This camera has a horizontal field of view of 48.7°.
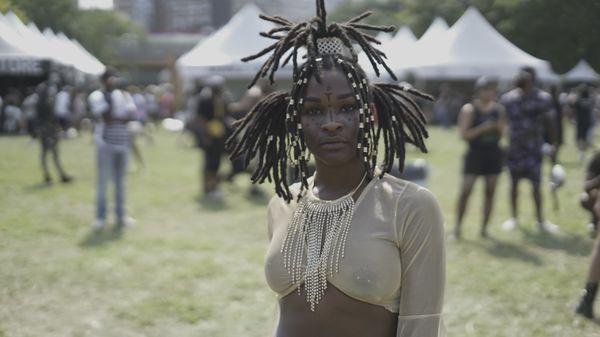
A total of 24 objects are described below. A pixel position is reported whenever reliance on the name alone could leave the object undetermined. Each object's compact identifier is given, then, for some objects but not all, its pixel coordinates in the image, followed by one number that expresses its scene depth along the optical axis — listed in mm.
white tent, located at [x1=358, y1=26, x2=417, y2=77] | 17938
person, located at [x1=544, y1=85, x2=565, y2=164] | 12328
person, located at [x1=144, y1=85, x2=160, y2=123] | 29609
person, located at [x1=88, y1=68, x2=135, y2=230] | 7973
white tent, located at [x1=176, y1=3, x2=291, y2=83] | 14844
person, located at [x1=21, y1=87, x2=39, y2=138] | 20439
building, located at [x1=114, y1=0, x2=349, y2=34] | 101625
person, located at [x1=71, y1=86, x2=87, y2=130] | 24766
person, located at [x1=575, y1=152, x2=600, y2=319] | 4953
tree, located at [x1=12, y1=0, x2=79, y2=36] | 11809
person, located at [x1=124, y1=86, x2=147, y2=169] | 20278
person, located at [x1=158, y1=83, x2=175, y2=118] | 31531
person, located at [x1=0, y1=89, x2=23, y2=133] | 24312
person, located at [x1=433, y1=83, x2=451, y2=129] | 29750
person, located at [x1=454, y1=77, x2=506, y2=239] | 7363
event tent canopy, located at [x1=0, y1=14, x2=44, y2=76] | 12019
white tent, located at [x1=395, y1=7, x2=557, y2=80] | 13305
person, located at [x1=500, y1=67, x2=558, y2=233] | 7656
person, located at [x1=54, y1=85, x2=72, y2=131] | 20688
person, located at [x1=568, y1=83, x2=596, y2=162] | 15586
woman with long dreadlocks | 2061
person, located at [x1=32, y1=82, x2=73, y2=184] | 11648
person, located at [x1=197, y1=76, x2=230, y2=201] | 10461
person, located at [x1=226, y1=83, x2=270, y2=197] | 9914
